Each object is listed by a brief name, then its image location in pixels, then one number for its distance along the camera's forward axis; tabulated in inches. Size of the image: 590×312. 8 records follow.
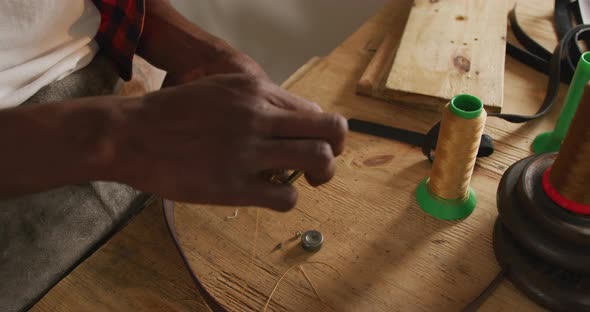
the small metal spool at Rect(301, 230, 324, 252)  23.8
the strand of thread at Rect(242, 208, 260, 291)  22.9
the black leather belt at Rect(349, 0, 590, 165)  28.2
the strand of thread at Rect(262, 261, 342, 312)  22.0
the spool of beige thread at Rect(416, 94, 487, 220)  22.0
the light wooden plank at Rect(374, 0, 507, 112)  30.7
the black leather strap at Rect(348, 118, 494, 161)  27.6
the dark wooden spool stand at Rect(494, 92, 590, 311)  19.5
